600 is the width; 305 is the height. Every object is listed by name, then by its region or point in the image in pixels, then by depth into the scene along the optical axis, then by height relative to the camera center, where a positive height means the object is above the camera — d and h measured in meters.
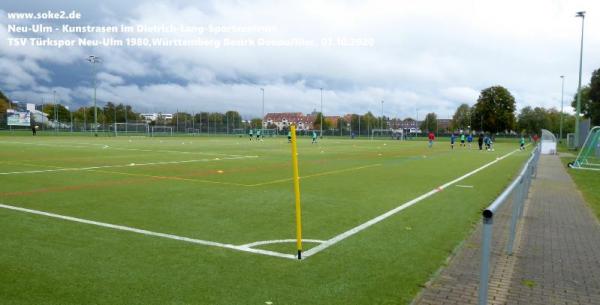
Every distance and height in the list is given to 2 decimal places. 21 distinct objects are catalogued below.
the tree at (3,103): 97.18 +5.16
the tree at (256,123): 105.94 +0.86
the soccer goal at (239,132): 91.38 -1.11
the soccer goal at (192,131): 84.31 -0.85
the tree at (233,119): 91.56 +1.50
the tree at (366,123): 100.72 +0.79
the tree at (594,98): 71.38 +4.53
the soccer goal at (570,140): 49.71 -1.56
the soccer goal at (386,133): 92.88 -1.44
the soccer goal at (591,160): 24.11 -1.99
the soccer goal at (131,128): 78.38 -0.27
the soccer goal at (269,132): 93.16 -1.17
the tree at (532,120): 116.00 +1.60
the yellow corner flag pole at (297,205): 5.79 -1.00
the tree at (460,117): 131.96 +2.71
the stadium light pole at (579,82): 38.69 +4.49
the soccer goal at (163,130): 80.44 -0.63
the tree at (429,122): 134.77 +1.25
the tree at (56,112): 93.18 +3.39
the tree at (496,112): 92.88 +2.89
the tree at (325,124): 112.42 +0.58
